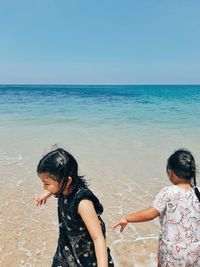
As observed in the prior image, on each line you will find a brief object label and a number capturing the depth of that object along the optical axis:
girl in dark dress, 1.29
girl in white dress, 1.59
